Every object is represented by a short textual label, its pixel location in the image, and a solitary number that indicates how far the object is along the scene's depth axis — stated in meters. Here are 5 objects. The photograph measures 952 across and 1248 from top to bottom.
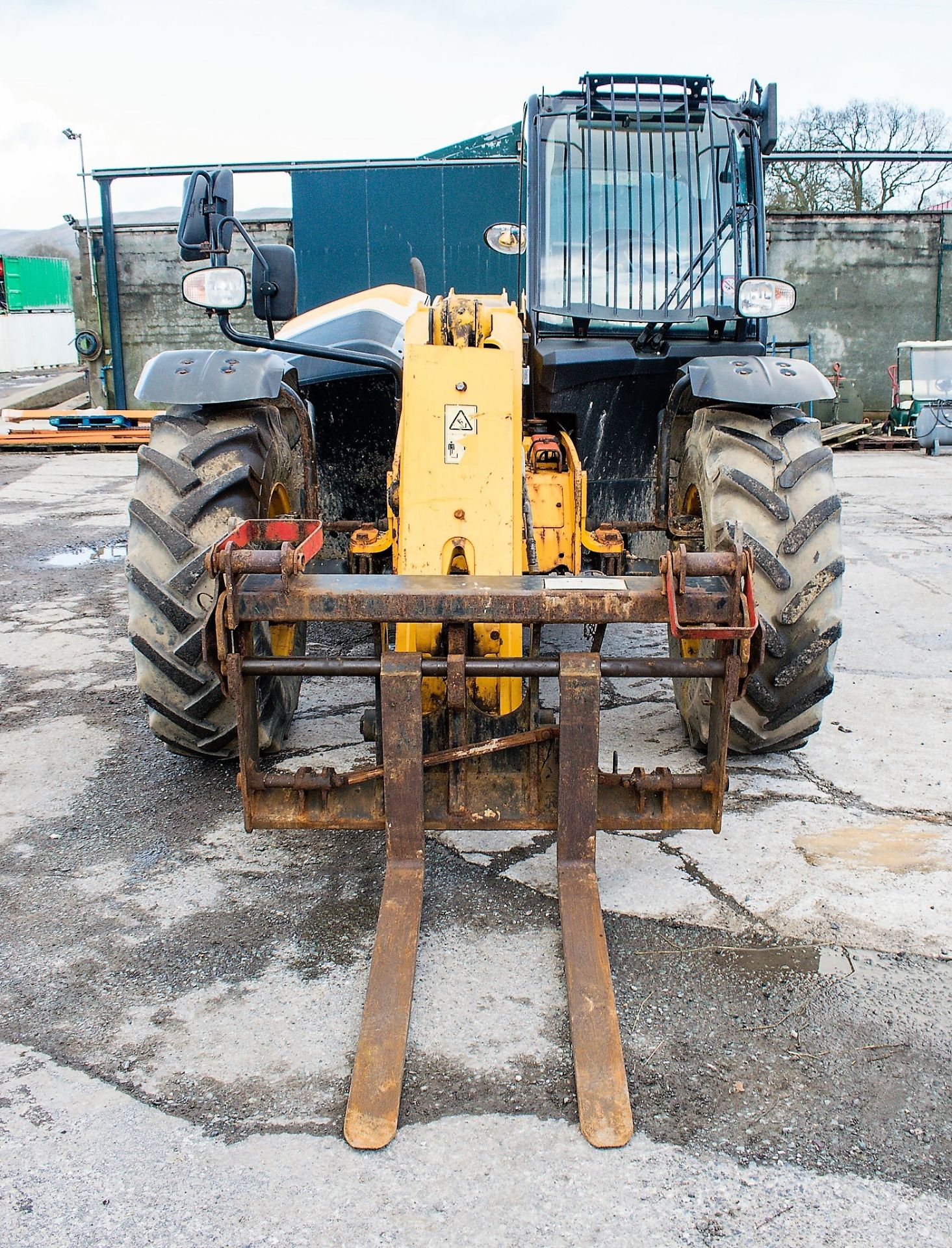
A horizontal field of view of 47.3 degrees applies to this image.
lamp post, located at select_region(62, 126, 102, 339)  17.18
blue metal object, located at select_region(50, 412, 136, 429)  16.38
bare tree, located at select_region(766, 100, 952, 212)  24.28
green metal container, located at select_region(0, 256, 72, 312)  33.75
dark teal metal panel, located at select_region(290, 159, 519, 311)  13.29
